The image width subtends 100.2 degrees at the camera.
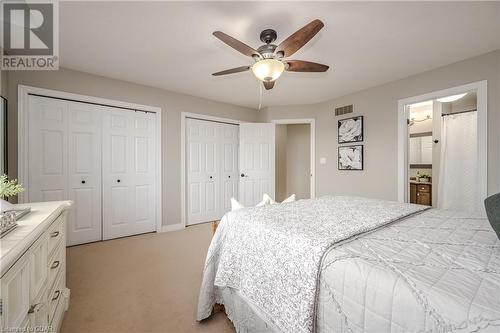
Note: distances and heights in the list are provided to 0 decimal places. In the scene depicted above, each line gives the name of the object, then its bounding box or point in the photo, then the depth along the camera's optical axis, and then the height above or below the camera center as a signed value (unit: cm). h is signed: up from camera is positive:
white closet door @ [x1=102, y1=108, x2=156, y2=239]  310 -12
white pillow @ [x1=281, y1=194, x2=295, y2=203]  216 -36
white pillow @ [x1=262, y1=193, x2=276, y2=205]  200 -35
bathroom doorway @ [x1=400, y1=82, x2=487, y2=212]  246 +25
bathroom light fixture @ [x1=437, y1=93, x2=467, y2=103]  266 +89
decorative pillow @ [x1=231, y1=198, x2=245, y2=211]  187 -37
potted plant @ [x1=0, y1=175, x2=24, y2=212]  122 -16
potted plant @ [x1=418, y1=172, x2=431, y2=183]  421 -25
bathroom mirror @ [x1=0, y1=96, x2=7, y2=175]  222 +32
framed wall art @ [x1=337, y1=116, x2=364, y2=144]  354 +62
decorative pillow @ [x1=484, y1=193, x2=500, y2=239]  91 -21
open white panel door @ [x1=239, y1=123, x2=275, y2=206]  428 +12
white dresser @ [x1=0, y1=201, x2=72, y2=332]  78 -51
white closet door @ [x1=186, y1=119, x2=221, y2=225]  385 -11
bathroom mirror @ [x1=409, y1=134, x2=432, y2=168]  435 +30
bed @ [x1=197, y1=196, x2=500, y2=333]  68 -43
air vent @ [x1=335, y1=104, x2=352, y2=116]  369 +99
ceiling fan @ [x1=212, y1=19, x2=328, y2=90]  148 +91
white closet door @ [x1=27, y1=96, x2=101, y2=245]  261 +8
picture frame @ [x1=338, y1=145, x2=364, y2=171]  356 +13
